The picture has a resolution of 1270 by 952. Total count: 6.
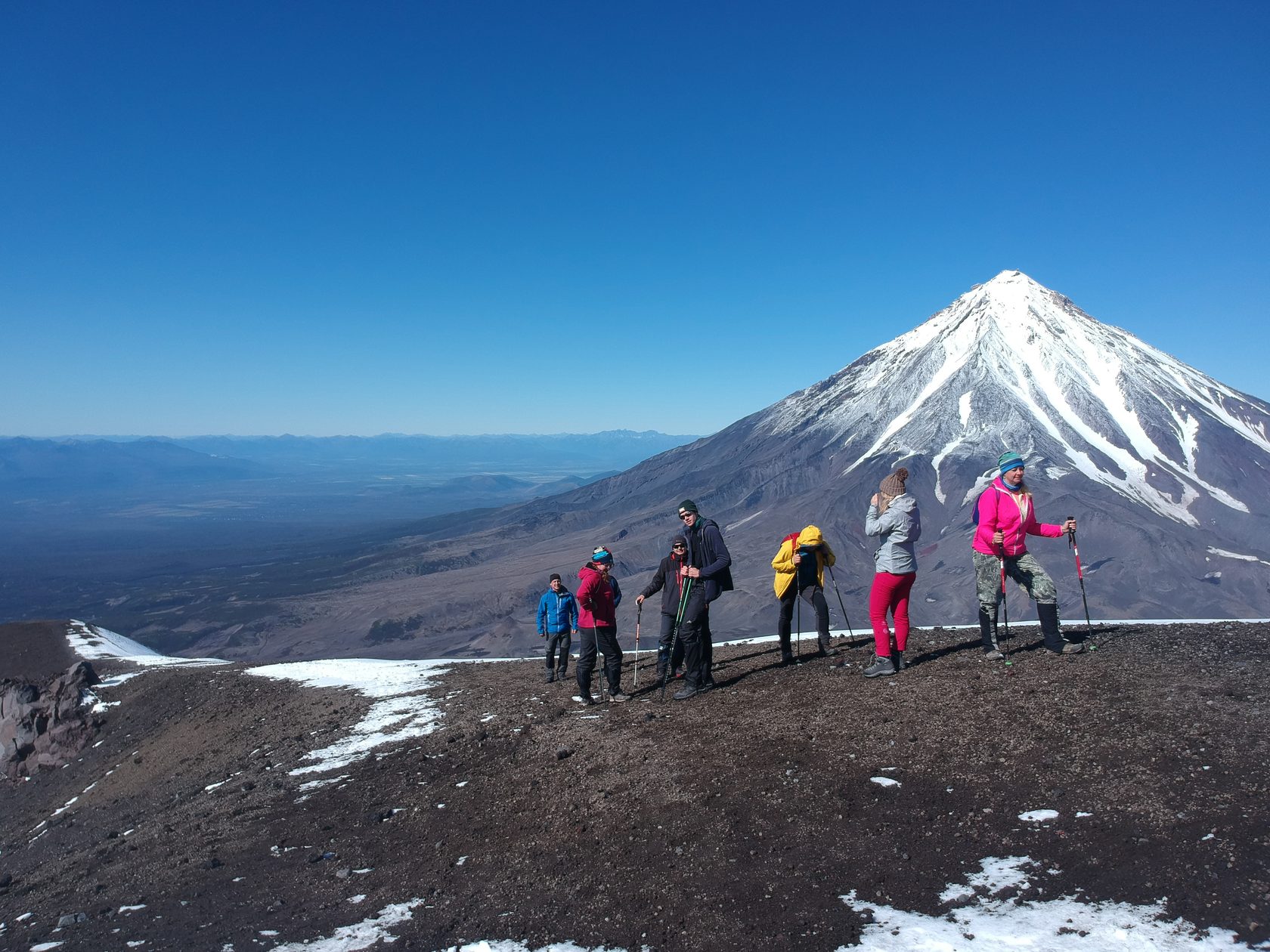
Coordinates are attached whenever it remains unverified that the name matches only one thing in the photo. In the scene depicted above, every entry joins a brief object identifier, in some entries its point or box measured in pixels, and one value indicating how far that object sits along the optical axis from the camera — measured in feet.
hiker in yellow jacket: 32.50
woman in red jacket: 31.37
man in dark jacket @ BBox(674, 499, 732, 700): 28.68
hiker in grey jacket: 25.98
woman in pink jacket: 25.79
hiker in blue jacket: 39.93
